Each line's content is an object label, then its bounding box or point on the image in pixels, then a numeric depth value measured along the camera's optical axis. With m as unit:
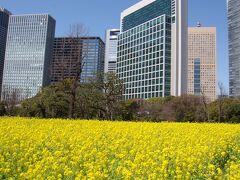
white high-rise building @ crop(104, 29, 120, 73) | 184.24
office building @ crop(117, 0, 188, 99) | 117.88
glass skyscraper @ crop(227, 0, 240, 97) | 131.75
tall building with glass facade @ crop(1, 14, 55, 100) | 148.75
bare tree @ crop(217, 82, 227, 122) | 48.82
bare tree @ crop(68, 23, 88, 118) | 28.46
